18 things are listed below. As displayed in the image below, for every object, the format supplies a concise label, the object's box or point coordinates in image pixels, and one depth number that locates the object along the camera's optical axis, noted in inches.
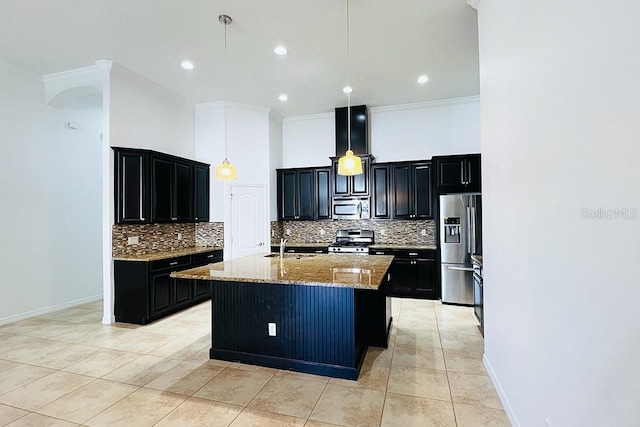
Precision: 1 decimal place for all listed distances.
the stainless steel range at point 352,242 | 222.5
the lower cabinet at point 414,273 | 209.0
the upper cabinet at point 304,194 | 244.8
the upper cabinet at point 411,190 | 221.0
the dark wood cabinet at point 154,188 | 171.0
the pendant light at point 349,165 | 119.1
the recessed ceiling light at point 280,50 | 154.1
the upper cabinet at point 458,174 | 201.5
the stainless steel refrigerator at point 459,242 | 192.7
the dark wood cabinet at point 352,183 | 233.5
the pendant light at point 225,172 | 145.9
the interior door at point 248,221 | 232.4
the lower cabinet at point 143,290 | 164.6
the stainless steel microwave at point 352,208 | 237.6
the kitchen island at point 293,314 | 106.6
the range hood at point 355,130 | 235.0
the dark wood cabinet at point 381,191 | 230.1
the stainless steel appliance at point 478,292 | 151.0
